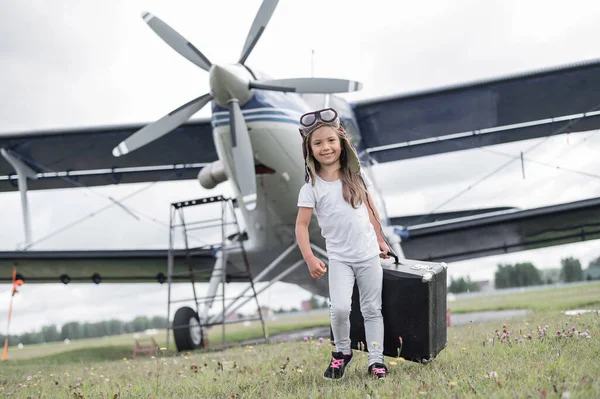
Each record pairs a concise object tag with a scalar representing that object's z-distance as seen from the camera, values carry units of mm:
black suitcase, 2625
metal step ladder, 7336
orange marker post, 7759
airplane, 7211
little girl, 2629
